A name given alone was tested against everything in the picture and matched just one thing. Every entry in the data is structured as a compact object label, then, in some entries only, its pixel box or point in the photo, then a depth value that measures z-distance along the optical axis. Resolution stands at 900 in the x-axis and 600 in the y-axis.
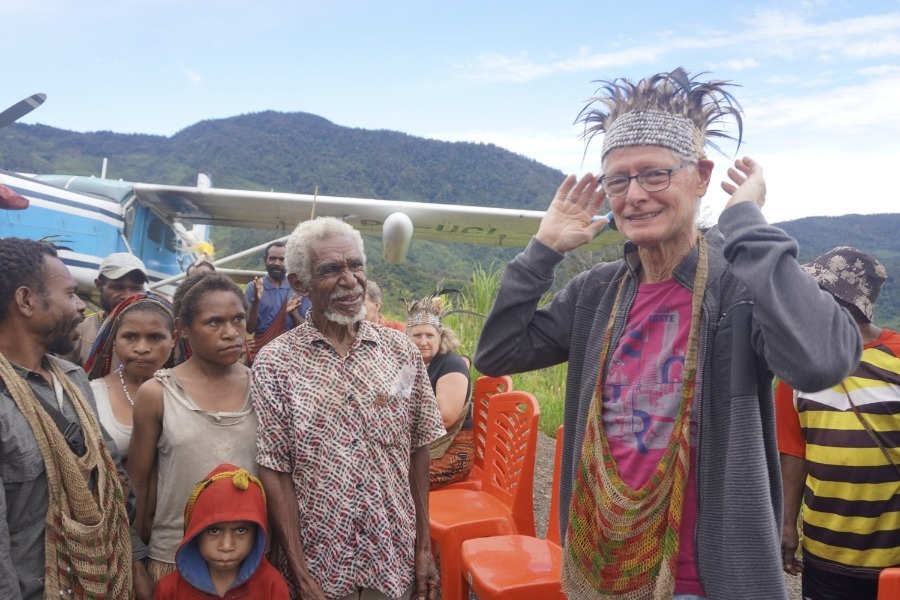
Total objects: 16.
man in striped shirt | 2.23
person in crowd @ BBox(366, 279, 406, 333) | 4.30
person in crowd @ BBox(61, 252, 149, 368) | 3.87
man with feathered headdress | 1.30
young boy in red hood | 1.84
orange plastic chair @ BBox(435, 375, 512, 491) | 3.81
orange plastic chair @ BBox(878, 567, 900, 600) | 1.49
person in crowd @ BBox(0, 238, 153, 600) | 1.67
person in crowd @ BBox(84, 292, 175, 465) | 2.41
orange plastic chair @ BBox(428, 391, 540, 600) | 3.03
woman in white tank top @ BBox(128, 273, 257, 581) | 1.99
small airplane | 9.34
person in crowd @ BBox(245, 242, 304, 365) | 5.17
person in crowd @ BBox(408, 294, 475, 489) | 3.48
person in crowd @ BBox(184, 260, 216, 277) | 6.28
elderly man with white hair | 1.86
